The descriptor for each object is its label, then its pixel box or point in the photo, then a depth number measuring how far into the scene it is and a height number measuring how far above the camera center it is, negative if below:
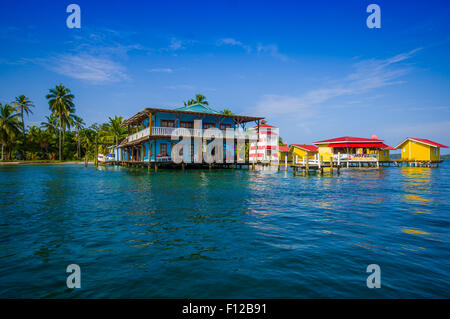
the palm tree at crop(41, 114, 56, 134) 59.54 +8.36
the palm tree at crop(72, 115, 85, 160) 63.38 +8.70
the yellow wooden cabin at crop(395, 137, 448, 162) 43.56 +1.91
